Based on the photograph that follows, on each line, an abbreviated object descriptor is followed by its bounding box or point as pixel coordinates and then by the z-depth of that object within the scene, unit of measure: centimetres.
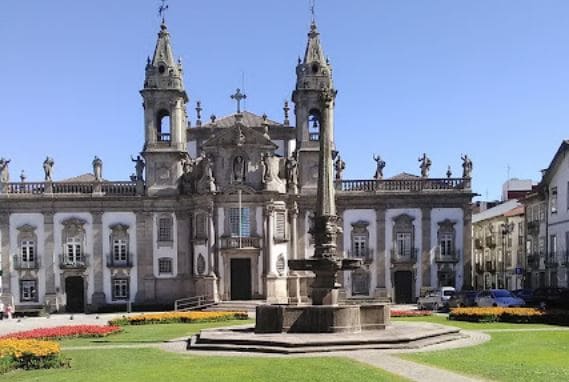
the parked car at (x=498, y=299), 3525
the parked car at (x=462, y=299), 3834
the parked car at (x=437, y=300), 4101
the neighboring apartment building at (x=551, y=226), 4759
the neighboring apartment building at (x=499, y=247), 6227
